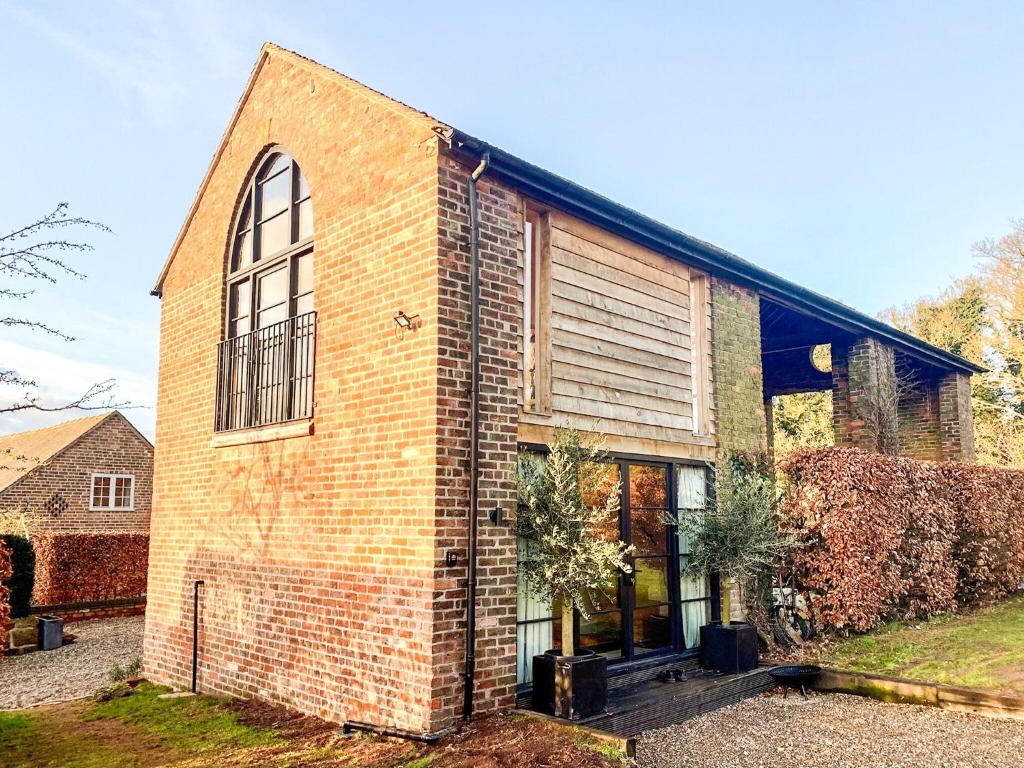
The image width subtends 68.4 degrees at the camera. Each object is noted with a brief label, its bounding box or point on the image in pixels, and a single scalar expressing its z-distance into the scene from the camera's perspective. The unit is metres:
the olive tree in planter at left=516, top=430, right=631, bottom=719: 6.14
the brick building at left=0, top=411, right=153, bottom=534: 22.95
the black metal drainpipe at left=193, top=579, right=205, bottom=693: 8.80
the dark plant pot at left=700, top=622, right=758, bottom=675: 7.97
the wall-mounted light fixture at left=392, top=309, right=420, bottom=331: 6.42
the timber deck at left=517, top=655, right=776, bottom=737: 6.36
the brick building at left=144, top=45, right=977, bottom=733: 6.23
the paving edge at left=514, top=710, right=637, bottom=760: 5.32
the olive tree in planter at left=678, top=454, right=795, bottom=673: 8.05
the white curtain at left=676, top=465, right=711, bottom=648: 8.53
